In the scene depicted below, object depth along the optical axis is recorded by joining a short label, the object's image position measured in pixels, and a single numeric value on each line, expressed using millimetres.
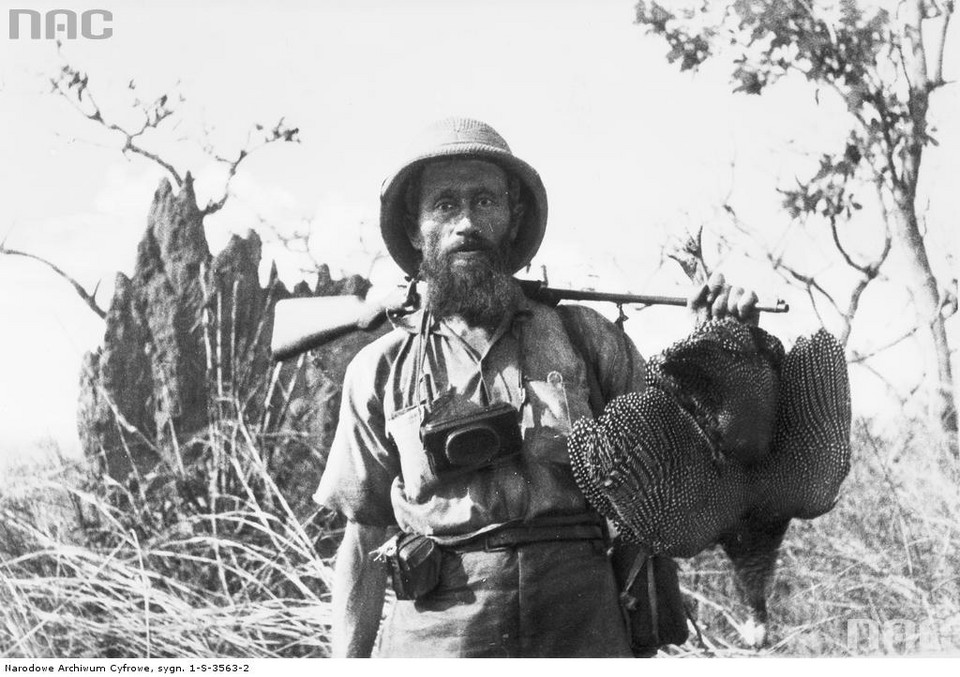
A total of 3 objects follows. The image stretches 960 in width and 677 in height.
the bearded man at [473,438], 2686
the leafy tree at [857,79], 4578
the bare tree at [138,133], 4703
